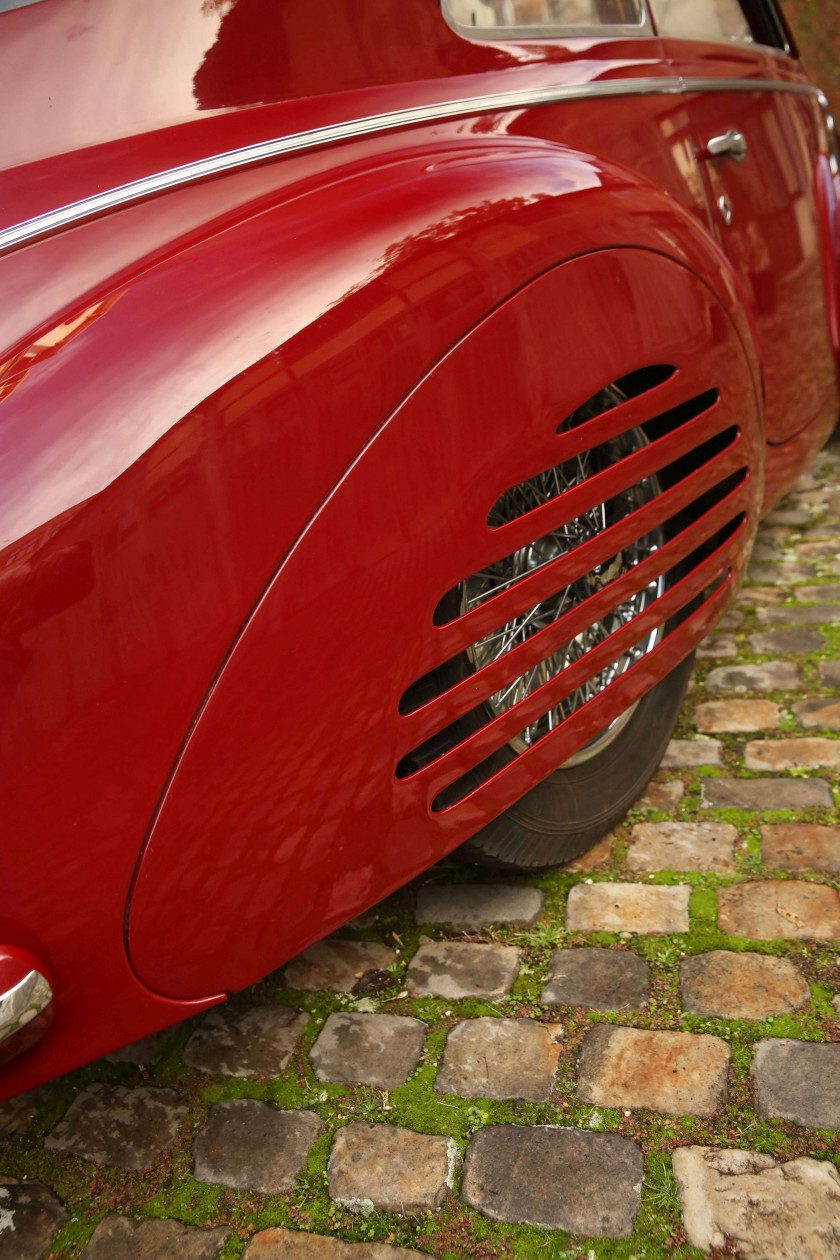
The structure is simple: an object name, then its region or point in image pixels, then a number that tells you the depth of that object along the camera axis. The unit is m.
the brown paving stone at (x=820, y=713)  2.43
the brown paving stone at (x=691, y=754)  2.36
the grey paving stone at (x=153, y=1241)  1.39
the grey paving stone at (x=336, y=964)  1.86
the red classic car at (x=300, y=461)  1.19
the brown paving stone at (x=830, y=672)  2.60
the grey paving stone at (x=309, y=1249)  1.35
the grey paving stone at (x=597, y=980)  1.72
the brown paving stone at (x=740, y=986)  1.64
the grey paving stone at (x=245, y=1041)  1.69
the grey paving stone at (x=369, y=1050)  1.64
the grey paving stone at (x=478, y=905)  1.96
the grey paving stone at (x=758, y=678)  2.64
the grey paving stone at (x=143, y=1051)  1.74
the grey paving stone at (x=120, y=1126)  1.56
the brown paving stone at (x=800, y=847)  1.96
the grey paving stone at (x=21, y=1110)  1.64
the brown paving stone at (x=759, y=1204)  1.28
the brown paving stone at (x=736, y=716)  2.48
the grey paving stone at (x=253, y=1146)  1.48
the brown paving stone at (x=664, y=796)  2.23
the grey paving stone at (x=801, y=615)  2.94
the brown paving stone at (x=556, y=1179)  1.35
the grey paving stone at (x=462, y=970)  1.79
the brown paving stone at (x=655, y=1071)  1.50
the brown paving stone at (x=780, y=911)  1.79
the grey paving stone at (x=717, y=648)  2.85
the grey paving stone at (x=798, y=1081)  1.44
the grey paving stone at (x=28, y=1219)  1.43
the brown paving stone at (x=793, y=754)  2.28
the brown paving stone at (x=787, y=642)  2.80
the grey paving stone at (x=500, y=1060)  1.57
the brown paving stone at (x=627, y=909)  1.88
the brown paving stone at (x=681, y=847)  2.03
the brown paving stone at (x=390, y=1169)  1.42
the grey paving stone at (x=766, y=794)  2.16
